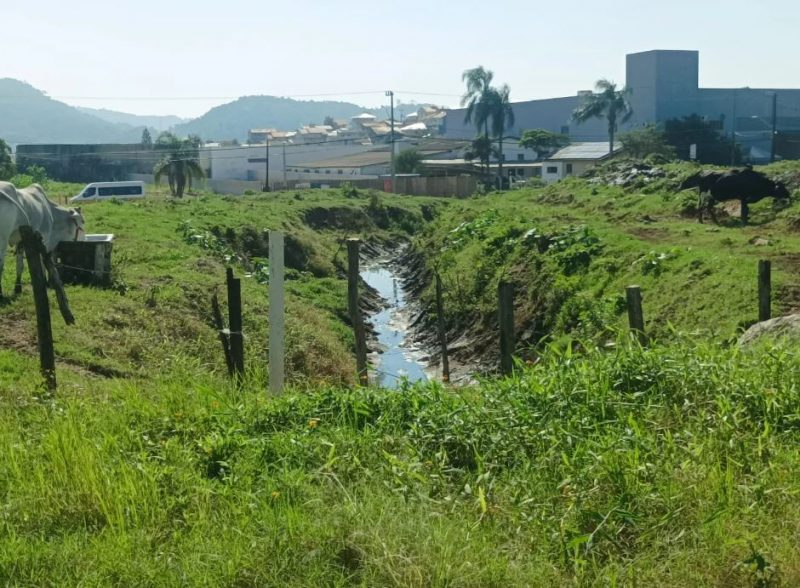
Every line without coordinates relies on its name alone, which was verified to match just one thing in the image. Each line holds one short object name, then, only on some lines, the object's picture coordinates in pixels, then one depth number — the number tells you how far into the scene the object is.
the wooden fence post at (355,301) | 13.05
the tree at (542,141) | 96.88
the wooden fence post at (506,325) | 11.46
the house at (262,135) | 168.82
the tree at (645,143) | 75.50
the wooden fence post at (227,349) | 12.09
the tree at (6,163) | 71.89
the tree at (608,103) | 88.47
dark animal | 30.48
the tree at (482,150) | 87.44
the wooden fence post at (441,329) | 19.30
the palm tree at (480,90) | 94.31
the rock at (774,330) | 11.91
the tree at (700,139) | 81.00
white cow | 17.62
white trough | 19.67
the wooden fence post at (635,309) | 11.56
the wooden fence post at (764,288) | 14.43
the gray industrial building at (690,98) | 100.62
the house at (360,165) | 95.31
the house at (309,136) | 155.89
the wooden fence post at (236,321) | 11.59
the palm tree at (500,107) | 93.56
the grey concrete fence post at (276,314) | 10.79
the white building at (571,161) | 81.94
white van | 57.16
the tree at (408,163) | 92.25
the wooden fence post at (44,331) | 10.55
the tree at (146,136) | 135.98
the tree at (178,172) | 62.88
